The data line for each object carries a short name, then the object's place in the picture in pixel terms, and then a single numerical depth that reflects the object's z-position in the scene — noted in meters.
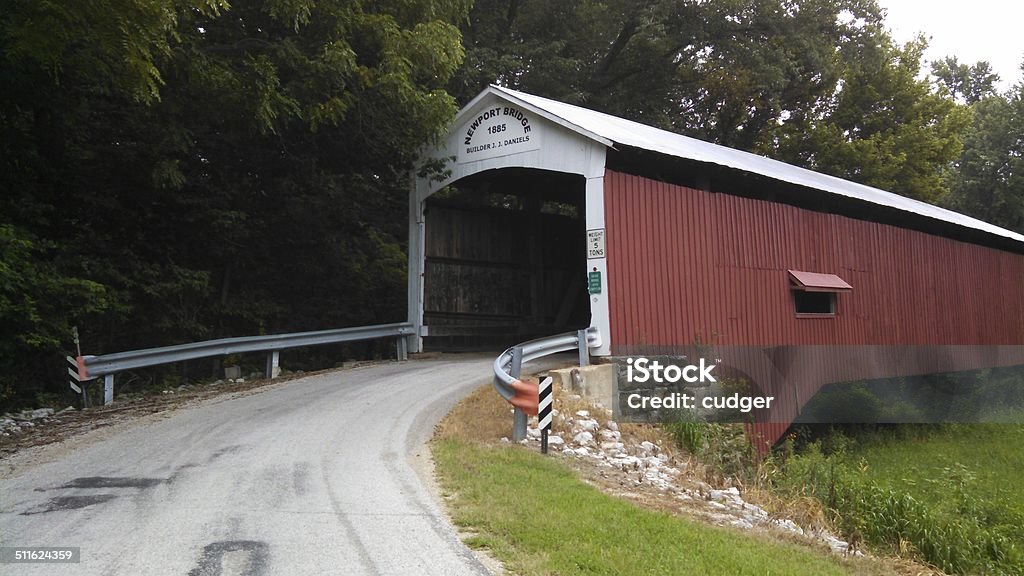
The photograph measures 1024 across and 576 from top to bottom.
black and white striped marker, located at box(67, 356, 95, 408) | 9.74
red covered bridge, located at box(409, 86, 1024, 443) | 11.34
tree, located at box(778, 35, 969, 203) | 27.78
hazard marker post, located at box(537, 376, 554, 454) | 7.57
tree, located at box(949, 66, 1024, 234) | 34.66
